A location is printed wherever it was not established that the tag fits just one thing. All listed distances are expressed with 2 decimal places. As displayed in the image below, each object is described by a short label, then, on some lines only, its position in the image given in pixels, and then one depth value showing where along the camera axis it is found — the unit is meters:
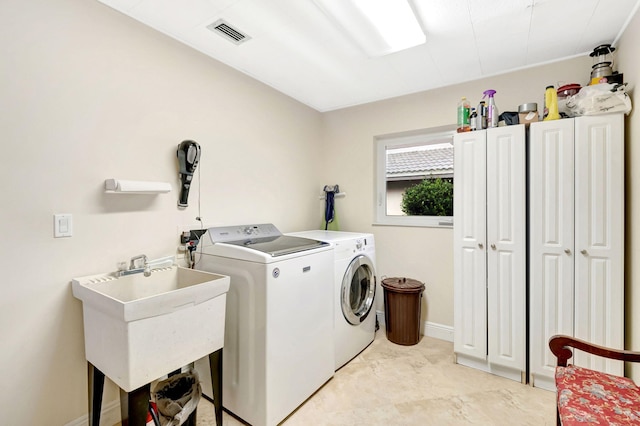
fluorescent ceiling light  1.53
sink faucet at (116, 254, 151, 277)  1.62
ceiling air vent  1.72
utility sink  1.16
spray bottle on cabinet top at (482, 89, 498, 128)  2.05
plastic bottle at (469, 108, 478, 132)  2.12
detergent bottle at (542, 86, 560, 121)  1.86
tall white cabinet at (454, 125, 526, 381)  1.97
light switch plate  1.41
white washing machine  1.58
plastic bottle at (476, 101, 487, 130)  2.09
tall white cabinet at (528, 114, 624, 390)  1.69
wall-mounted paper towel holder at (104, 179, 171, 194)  1.53
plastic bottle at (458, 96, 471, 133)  2.19
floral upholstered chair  1.07
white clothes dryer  2.19
